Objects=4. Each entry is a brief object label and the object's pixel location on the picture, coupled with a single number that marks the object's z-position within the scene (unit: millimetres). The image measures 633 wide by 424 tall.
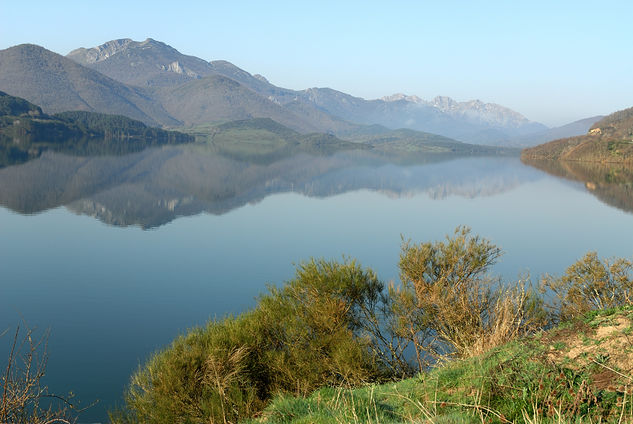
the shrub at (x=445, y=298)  18203
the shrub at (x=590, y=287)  19766
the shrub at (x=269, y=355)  14656
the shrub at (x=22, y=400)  9148
